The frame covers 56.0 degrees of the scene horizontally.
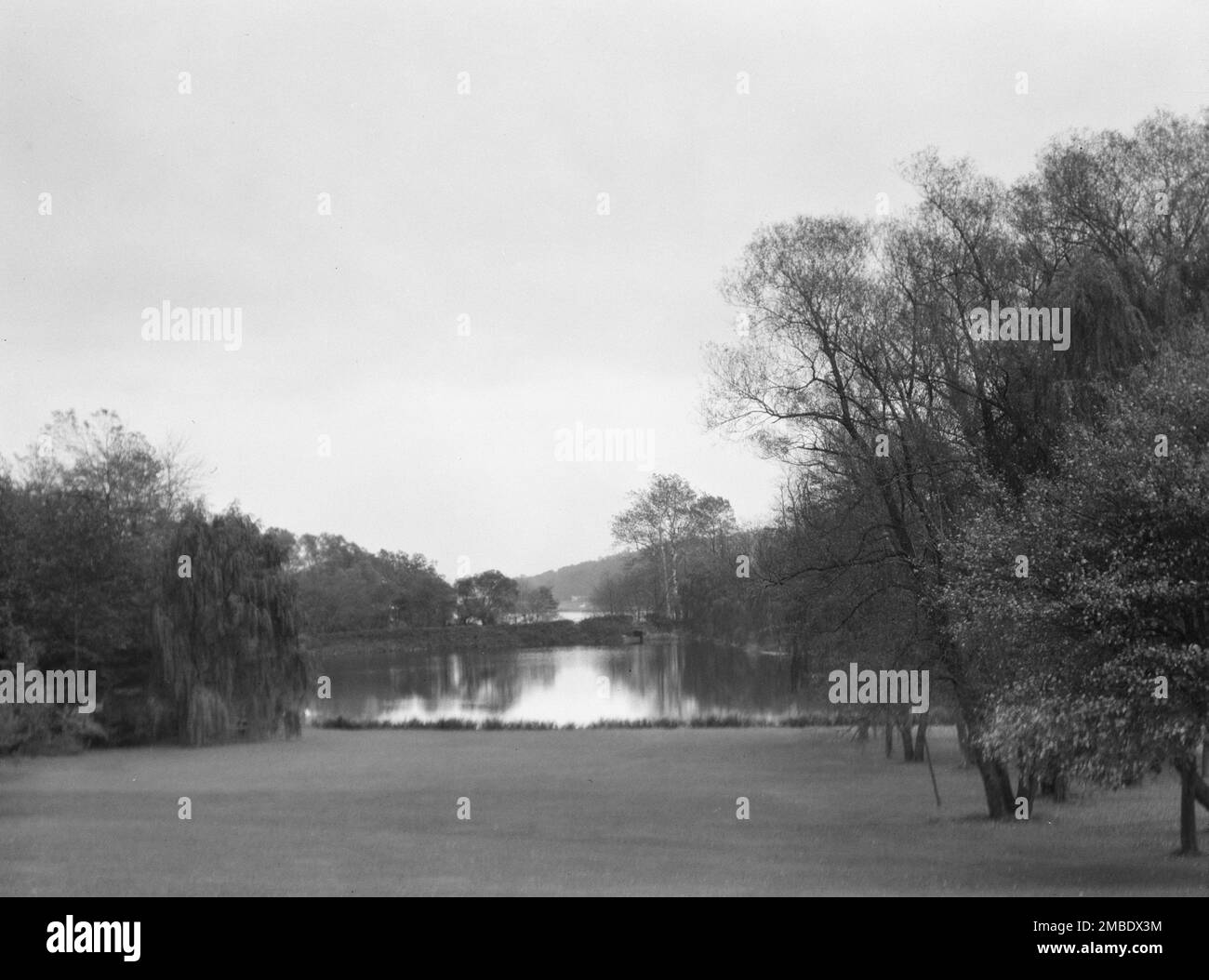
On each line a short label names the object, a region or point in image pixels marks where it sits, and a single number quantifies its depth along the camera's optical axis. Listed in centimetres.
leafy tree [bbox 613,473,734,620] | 4484
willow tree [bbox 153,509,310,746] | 3769
